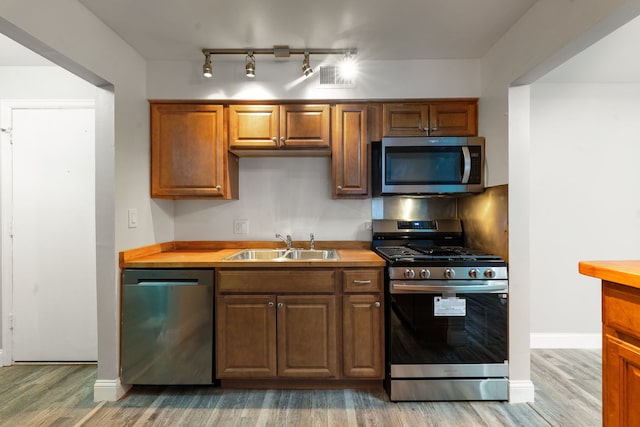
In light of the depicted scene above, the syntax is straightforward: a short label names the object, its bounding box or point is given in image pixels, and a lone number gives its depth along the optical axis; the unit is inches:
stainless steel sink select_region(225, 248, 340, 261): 110.6
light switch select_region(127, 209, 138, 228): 93.9
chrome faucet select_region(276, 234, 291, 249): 112.9
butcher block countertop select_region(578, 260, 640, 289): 41.9
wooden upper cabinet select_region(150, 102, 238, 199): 103.1
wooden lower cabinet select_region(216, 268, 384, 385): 89.7
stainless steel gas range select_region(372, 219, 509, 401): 86.1
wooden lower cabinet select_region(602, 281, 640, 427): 43.8
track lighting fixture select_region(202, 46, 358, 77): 94.7
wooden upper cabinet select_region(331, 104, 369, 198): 103.0
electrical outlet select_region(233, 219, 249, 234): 117.5
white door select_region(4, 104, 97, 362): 106.3
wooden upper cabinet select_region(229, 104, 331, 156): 102.8
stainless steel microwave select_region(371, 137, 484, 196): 99.0
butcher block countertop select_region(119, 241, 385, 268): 89.4
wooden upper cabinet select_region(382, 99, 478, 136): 103.4
